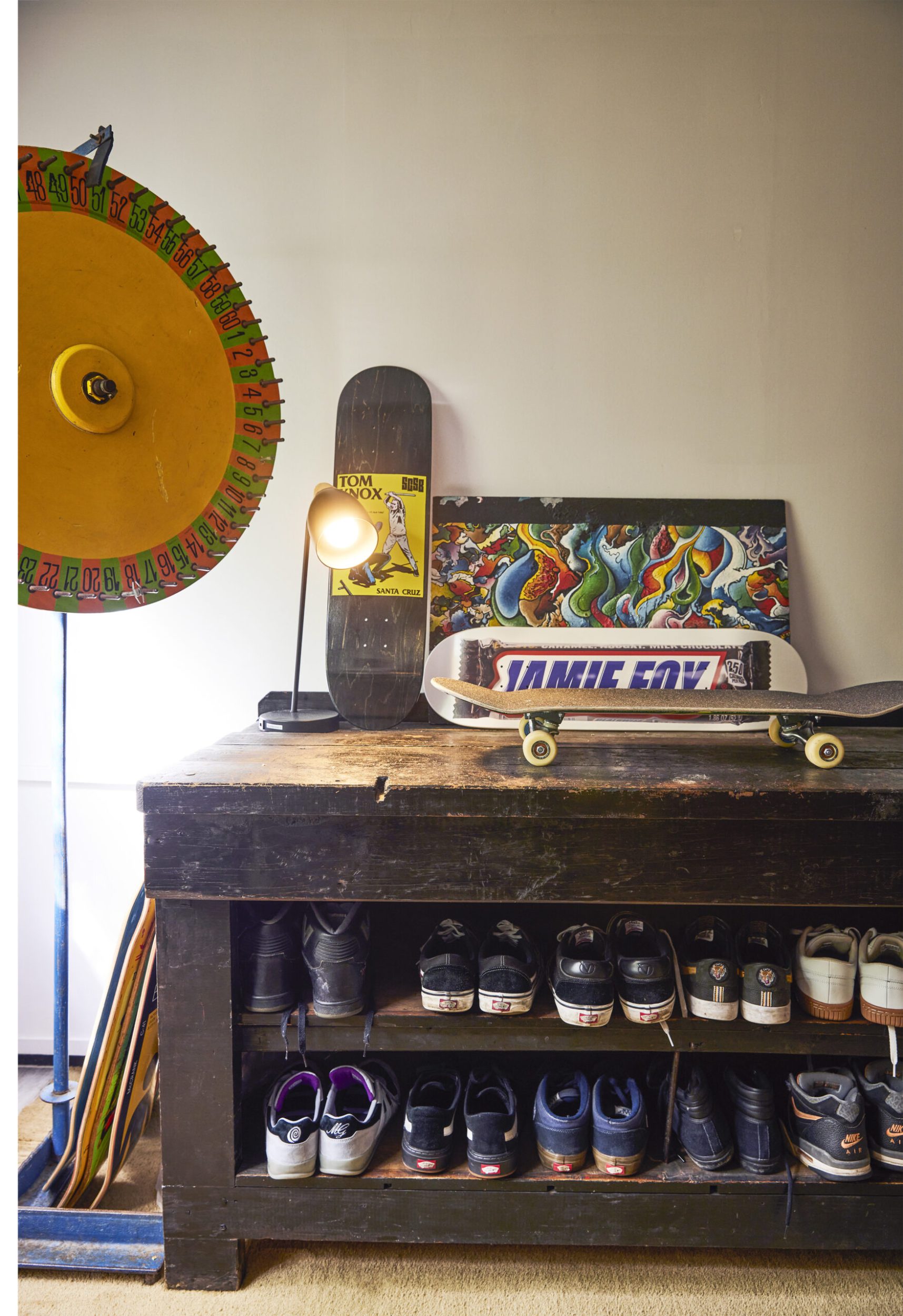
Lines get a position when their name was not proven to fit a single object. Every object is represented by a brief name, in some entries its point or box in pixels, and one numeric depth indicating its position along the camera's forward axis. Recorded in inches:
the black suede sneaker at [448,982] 51.3
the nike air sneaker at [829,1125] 50.9
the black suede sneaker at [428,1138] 51.5
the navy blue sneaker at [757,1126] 52.1
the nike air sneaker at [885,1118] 51.5
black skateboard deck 70.7
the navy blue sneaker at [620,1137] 51.2
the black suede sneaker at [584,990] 50.1
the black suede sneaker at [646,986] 50.5
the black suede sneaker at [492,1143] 51.0
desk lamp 60.9
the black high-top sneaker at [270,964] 52.2
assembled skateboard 53.4
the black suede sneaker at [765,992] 50.6
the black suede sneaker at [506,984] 51.1
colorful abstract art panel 71.5
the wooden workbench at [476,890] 48.3
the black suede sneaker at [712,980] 50.9
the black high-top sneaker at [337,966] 51.3
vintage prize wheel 50.9
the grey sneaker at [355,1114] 51.3
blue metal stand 53.2
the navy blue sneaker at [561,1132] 51.7
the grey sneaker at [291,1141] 50.7
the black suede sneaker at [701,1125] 52.5
